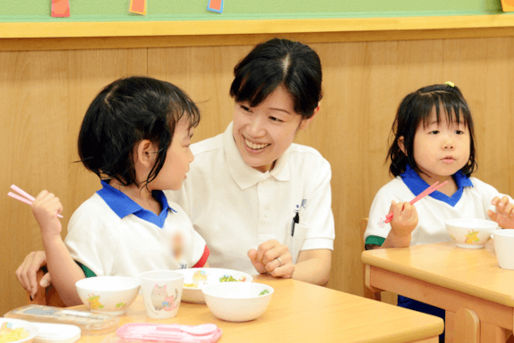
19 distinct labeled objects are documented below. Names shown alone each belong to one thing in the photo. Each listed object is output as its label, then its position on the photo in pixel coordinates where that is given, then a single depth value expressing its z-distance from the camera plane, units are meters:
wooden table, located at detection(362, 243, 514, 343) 2.66
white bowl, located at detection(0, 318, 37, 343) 2.23
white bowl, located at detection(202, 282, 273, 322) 2.34
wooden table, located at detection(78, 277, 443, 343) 2.30
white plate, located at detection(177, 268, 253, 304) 2.56
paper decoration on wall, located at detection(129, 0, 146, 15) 3.30
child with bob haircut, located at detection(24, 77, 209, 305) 2.64
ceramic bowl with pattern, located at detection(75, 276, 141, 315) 2.38
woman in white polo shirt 2.95
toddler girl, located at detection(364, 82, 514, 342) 3.31
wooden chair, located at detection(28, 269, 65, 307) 2.64
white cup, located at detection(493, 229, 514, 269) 2.80
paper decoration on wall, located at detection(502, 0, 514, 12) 4.09
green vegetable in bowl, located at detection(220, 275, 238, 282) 2.57
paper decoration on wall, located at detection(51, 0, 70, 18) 3.19
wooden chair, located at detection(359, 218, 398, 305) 3.05
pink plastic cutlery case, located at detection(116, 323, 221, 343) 2.27
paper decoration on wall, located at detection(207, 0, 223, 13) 3.43
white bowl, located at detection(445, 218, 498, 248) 3.02
